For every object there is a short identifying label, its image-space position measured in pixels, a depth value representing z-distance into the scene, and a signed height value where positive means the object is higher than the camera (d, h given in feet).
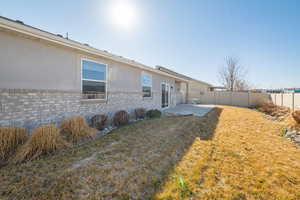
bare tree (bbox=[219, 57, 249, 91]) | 88.53 +16.50
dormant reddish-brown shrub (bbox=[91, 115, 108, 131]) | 17.57 -3.42
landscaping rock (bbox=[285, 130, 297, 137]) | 16.24 -4.48
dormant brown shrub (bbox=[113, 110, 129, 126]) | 20.40 -3.41
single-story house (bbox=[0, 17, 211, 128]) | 11.44 +2.22
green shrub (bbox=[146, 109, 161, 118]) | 27.14 -3.52
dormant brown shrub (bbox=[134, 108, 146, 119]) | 25.57 -3.15
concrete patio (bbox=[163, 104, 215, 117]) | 30.63 -3.81
